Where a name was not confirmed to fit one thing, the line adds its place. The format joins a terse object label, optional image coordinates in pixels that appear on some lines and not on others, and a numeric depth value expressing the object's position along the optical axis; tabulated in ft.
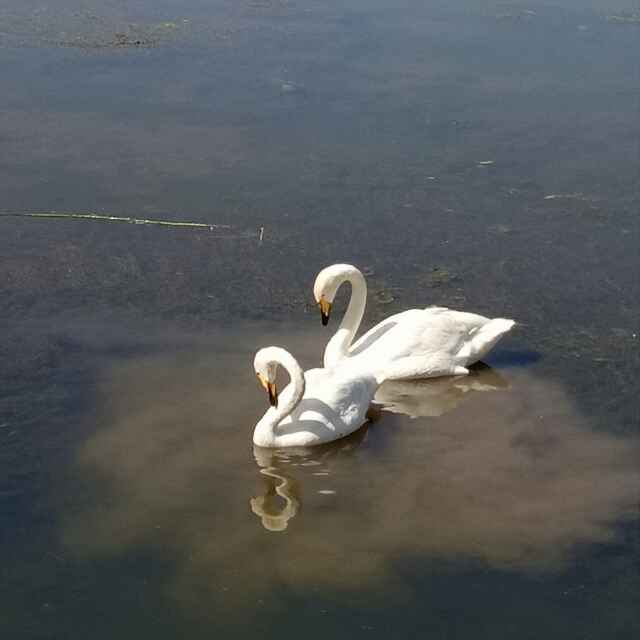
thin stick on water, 33.83
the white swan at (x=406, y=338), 27.66
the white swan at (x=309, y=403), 24.25
